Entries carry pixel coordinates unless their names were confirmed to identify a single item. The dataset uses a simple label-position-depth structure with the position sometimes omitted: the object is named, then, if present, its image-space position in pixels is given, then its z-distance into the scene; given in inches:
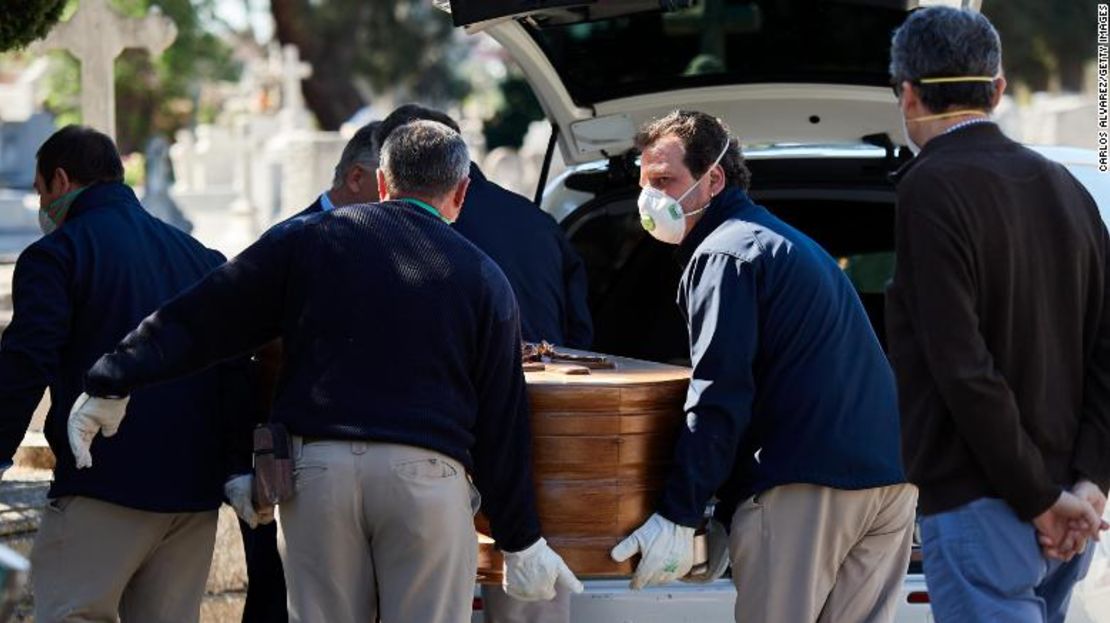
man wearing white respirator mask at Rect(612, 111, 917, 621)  331.0
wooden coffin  331.9
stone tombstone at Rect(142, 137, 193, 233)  1552.9
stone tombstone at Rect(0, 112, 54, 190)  1456.7
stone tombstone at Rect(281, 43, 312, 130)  2527.1
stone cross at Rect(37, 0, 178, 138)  733.3
